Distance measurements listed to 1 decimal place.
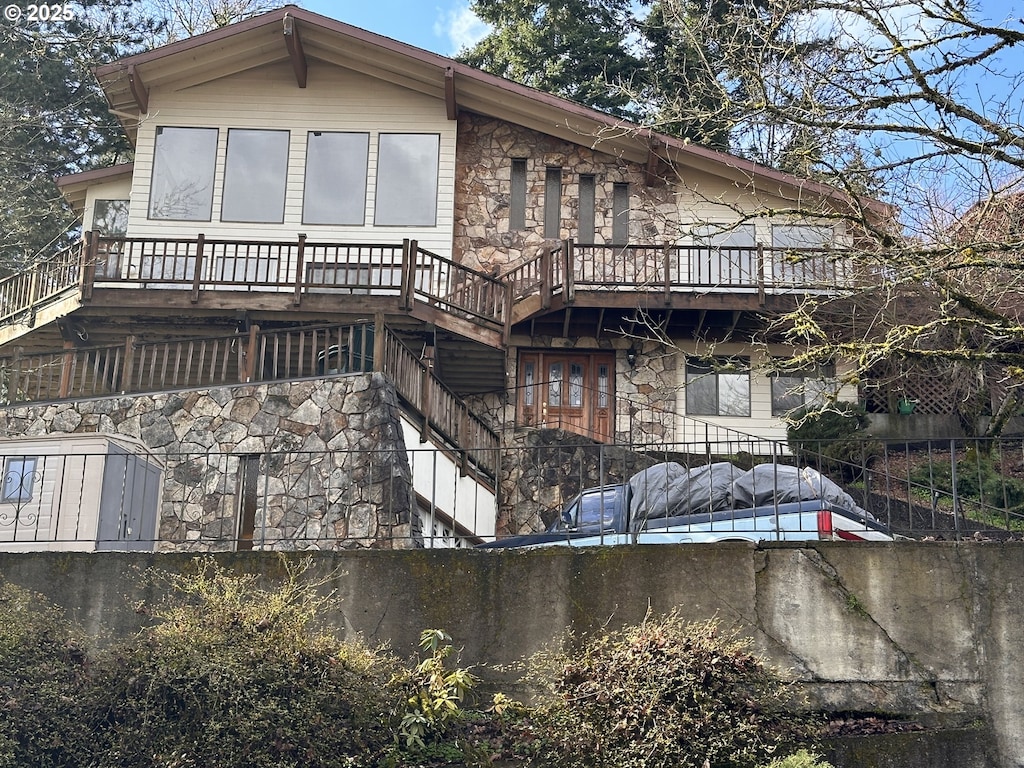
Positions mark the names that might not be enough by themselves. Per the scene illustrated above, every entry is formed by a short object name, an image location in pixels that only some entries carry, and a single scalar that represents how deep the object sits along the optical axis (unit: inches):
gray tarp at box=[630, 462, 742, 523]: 472.7
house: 837.8
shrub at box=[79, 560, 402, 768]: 376.5
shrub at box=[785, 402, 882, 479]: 779.4
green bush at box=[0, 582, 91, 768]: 382.0
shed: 506.6
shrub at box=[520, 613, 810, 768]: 357.4
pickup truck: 456.1
